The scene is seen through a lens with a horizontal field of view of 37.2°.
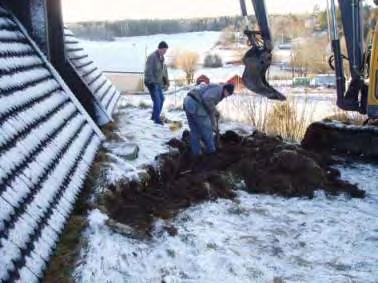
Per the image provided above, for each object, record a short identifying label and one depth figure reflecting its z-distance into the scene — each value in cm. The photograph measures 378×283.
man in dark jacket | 1028
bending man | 773
